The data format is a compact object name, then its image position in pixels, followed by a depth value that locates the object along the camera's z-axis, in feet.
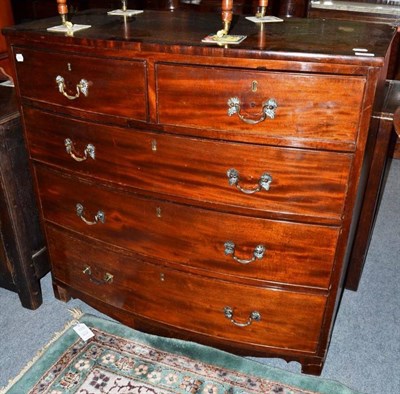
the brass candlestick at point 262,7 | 4.49
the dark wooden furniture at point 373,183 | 5.43
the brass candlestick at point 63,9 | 4.46
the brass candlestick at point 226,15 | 3.83
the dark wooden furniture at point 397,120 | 3.64
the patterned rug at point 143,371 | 5.08
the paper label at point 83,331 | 5.69
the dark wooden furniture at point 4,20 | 9.77
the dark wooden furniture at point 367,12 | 9.04
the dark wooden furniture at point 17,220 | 5.30
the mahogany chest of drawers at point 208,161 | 3.70
